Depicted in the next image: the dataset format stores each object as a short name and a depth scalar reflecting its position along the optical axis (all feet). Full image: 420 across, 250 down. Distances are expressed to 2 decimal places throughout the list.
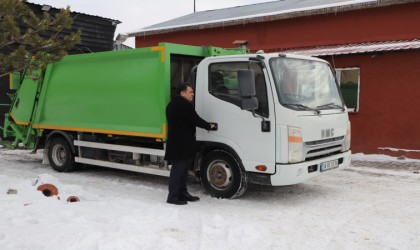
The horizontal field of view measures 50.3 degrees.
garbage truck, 20.57
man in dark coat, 21.02
